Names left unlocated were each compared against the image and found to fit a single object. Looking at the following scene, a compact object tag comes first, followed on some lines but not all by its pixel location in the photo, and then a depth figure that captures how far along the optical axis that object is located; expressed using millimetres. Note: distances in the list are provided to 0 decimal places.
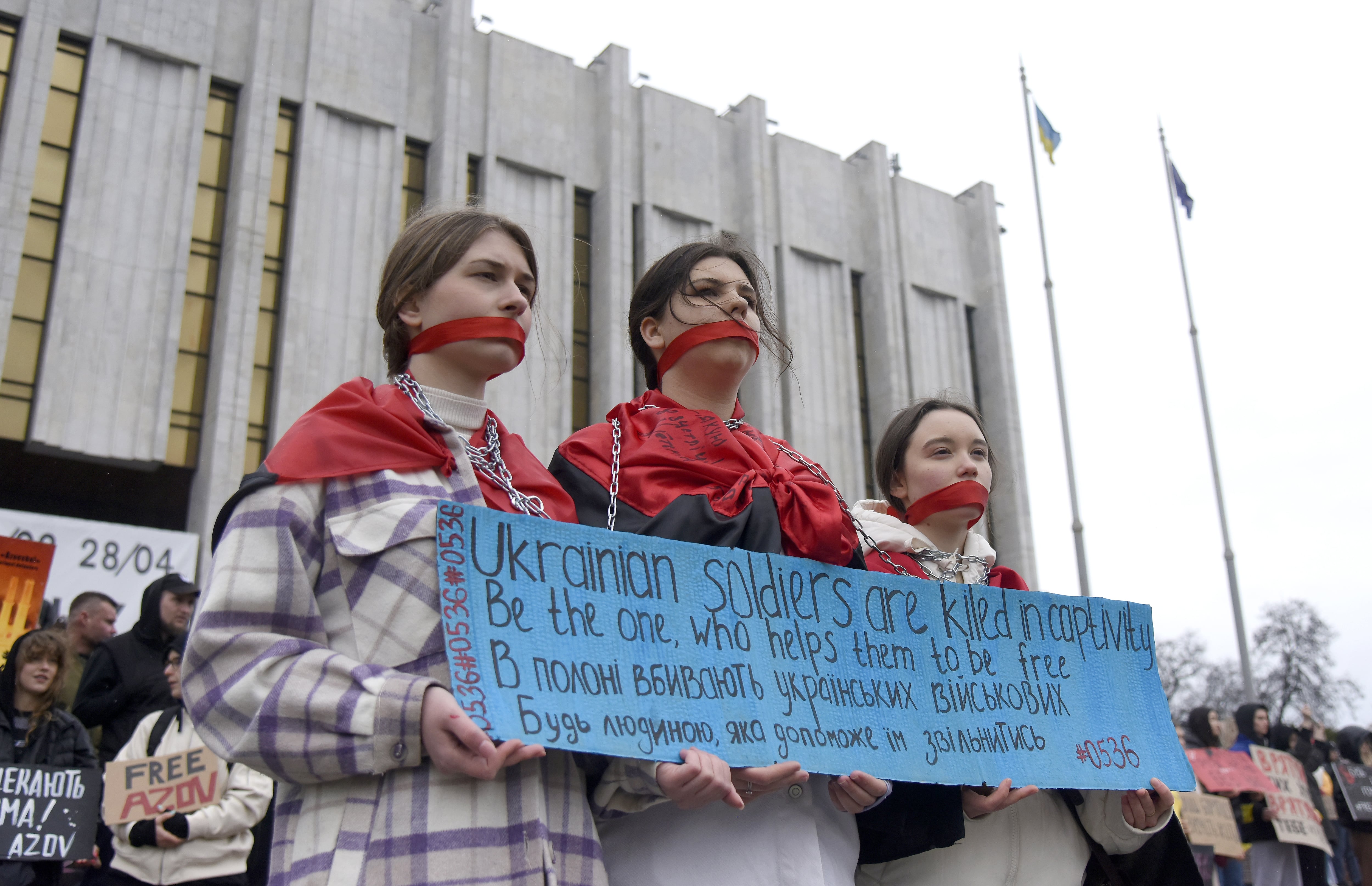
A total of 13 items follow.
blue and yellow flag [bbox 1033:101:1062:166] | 22000
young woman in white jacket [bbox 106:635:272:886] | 5145
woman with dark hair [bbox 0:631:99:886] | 5453
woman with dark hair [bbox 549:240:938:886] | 2338
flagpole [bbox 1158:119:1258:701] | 18672
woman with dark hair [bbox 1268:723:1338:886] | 9477
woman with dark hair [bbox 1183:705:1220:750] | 9648
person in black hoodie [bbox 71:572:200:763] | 6145
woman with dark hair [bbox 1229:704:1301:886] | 9516
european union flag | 22641
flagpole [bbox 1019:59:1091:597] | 18781
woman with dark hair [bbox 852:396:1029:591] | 3195
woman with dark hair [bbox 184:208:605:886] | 1903
